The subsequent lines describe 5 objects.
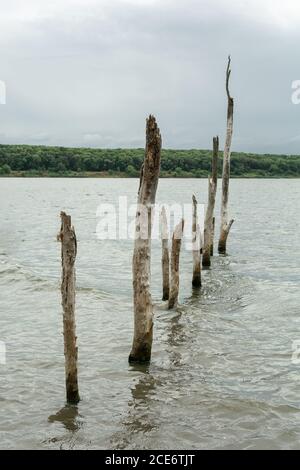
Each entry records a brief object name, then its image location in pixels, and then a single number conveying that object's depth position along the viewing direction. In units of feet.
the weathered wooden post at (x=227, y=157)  72.84
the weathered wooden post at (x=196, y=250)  57.00
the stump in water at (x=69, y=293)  28.35
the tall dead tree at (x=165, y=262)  53.01
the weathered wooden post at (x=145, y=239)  32.12
